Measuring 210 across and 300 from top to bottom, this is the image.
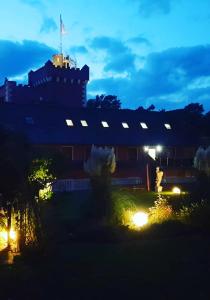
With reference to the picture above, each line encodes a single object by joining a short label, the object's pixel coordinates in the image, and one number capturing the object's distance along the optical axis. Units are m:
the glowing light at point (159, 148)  33.40
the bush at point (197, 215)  12.48
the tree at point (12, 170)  8.57
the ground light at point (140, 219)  12.88
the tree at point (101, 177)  13.89
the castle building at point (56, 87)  40.94
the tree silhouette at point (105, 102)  56.62
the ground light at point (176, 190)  23.20
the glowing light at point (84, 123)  31.94
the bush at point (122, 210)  13.11
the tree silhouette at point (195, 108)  48.56
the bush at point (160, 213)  13.20
